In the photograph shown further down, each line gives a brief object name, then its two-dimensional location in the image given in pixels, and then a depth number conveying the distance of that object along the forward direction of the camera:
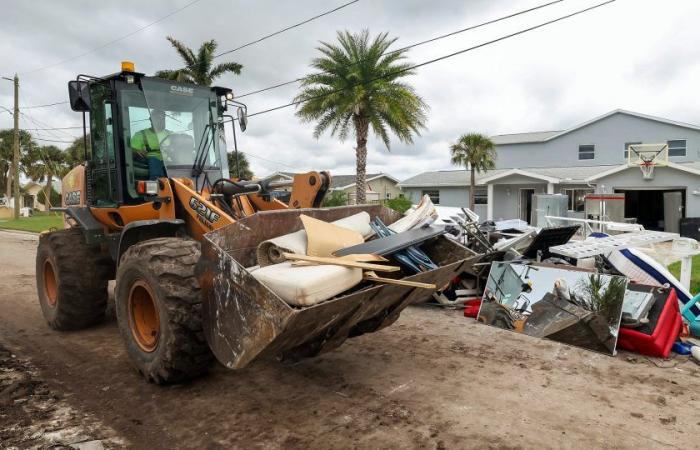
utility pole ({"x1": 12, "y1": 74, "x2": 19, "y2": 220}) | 33.56
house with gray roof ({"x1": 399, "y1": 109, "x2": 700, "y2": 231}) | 21.91
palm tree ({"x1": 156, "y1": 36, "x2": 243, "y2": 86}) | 22.22
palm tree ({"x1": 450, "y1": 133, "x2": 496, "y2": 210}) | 27.59
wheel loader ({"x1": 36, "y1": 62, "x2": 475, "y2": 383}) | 3.35
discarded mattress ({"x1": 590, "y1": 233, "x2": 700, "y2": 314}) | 6.16
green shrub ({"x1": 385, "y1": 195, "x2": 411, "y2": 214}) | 25.26
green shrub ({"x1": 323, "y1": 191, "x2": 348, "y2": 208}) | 24.50
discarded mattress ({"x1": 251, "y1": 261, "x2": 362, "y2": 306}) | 3.10
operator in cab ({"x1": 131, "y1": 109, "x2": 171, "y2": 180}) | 5.27
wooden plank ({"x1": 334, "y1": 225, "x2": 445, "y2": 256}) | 3.79
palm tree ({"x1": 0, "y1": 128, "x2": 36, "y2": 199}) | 53.28
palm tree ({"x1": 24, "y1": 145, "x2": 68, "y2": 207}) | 56.53
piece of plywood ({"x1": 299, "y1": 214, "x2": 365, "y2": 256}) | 3.83
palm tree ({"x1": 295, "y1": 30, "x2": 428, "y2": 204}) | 19.16
